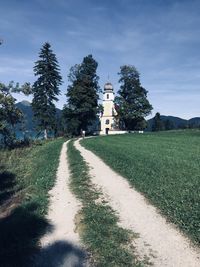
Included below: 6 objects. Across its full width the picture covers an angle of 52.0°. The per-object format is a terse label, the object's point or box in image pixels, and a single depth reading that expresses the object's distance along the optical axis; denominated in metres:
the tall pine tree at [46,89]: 34.37
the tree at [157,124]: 78.04
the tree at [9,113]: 25.05
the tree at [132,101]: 46.51
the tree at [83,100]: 40.08
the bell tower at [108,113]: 53.84
